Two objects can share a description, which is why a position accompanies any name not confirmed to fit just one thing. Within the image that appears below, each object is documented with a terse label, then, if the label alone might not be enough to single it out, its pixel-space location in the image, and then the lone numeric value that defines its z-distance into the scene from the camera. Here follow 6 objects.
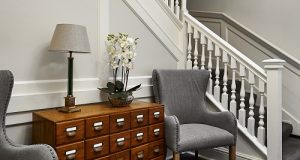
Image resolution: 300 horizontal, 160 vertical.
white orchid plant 2.16
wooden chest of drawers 1.64
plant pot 2.12
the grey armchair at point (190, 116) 2.21
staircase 2.40
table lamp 1.73
